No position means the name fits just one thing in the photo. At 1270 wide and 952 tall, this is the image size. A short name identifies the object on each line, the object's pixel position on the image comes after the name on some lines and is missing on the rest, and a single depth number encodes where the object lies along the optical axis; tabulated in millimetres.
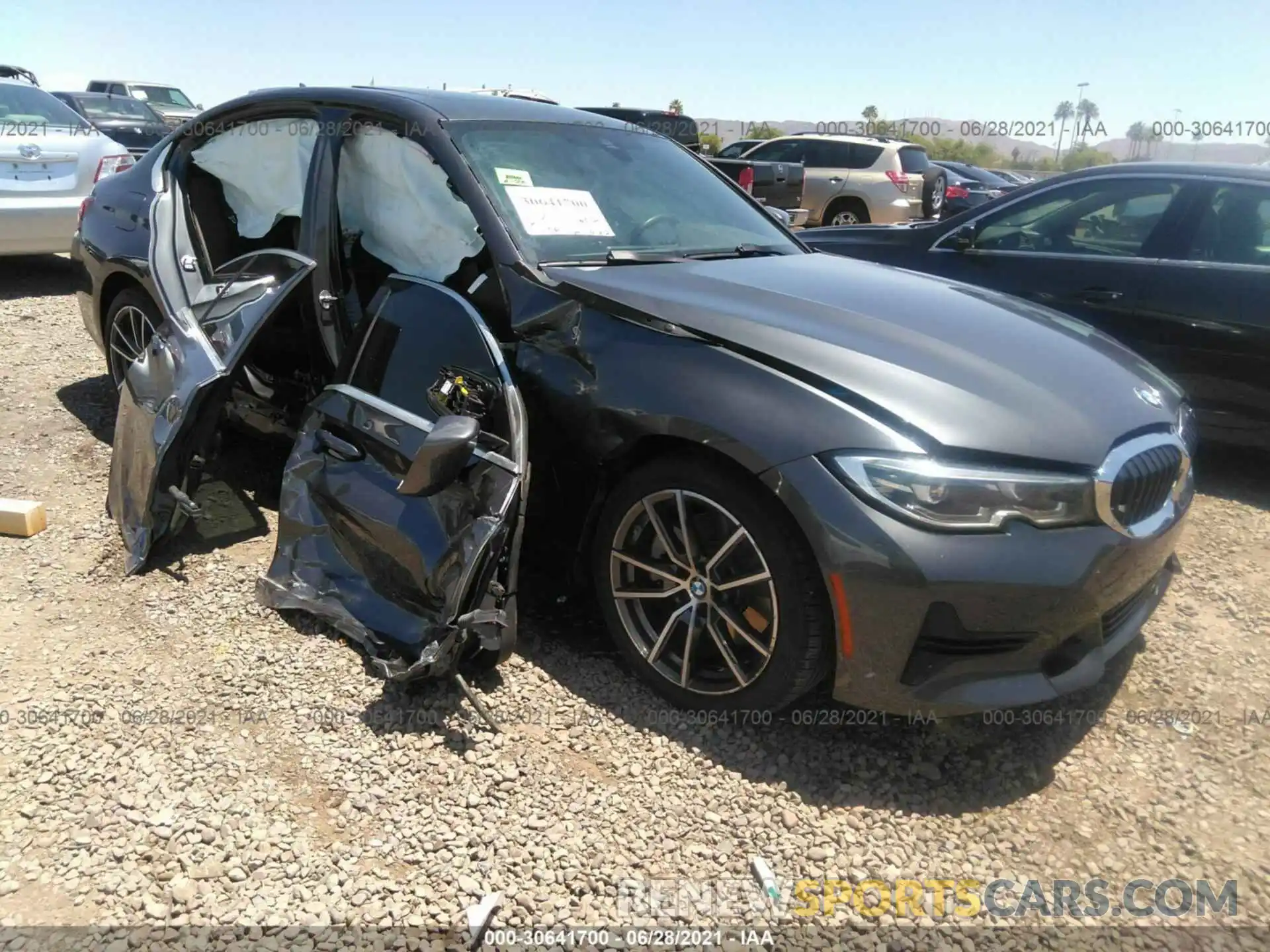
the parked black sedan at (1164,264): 4395
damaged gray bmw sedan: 2279
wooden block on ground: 3625
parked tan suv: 13789
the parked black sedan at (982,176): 19328
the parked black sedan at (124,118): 13930
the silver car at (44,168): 7176
